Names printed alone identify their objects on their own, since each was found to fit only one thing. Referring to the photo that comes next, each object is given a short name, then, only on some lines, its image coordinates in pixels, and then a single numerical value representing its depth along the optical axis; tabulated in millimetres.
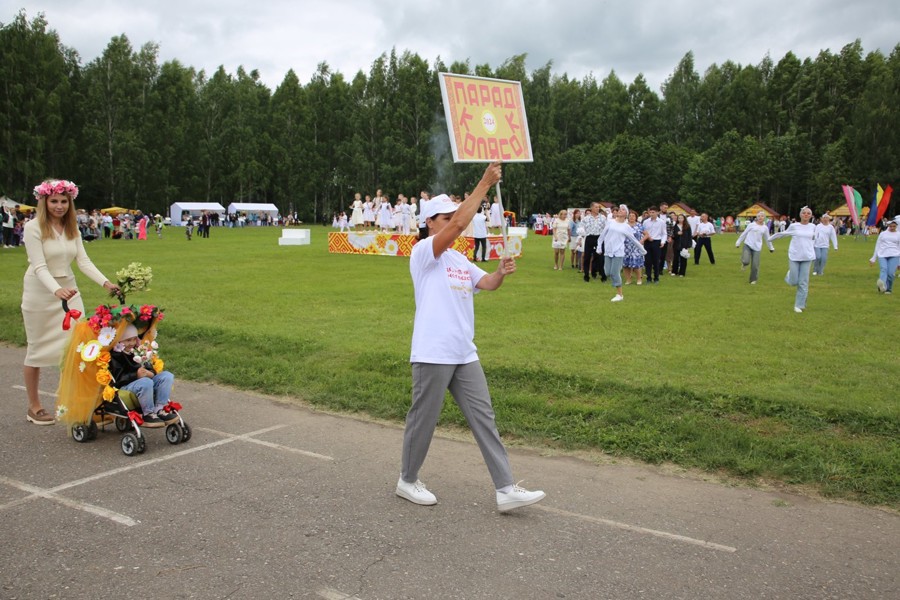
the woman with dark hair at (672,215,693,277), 19922
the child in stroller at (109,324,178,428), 6125
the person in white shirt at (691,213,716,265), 24016
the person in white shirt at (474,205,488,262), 23078
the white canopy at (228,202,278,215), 69688
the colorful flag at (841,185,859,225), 39406
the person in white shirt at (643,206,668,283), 18328
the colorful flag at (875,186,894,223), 42469
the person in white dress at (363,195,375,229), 30688
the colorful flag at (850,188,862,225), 41812
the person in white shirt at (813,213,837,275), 18406
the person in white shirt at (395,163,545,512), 4773
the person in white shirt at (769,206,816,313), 13047
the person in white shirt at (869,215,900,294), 15570
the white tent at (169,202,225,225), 67125
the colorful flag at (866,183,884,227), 42562
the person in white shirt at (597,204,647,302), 15633
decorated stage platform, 24969
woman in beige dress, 6562
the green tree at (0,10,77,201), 54469
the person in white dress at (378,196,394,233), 30031
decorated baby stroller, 6008
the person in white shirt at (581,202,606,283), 18547
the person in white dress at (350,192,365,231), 30984
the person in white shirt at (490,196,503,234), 34988
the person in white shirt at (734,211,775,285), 17703
